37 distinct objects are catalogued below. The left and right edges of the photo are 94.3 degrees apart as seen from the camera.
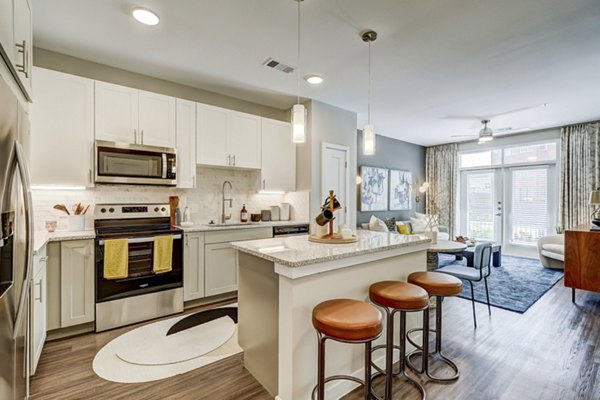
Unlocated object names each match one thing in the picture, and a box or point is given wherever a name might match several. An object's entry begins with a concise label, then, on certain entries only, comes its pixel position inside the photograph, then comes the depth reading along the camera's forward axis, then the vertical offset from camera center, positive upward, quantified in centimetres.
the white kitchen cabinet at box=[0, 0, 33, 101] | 125 +83
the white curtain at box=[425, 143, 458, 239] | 720 +51
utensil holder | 280 -23
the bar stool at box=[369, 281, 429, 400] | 171 -63
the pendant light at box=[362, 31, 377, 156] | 250 +62
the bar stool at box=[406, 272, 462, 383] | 199 -66
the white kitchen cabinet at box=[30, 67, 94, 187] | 258 +68
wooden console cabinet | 321 -68
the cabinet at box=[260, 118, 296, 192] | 412 +66
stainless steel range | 268 -77
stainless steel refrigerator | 110 -21
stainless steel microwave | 287 +40
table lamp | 416 +4
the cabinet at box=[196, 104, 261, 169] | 356 +84
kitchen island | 163 -61
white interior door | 438 +43
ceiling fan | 493 +146
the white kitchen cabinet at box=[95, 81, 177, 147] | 289 +93
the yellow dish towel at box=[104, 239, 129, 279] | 265 -56
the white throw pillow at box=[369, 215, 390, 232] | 520 -47
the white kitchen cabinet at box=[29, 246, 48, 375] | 183 -79
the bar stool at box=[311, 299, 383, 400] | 139 -63
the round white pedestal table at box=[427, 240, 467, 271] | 334 -58
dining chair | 297 -75
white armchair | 488 -89
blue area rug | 348 -124
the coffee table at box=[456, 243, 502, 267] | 422 -96
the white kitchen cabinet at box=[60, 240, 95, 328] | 250 -75
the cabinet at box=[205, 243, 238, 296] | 334 -84
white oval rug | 206 -126
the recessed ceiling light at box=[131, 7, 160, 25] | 220 +150
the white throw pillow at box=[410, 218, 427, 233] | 644 -56
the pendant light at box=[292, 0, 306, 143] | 217 +62
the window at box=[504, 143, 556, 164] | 585 +105
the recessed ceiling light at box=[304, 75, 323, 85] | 338 +151
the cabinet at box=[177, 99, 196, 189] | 339 +69
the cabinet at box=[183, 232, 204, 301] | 318 -77
